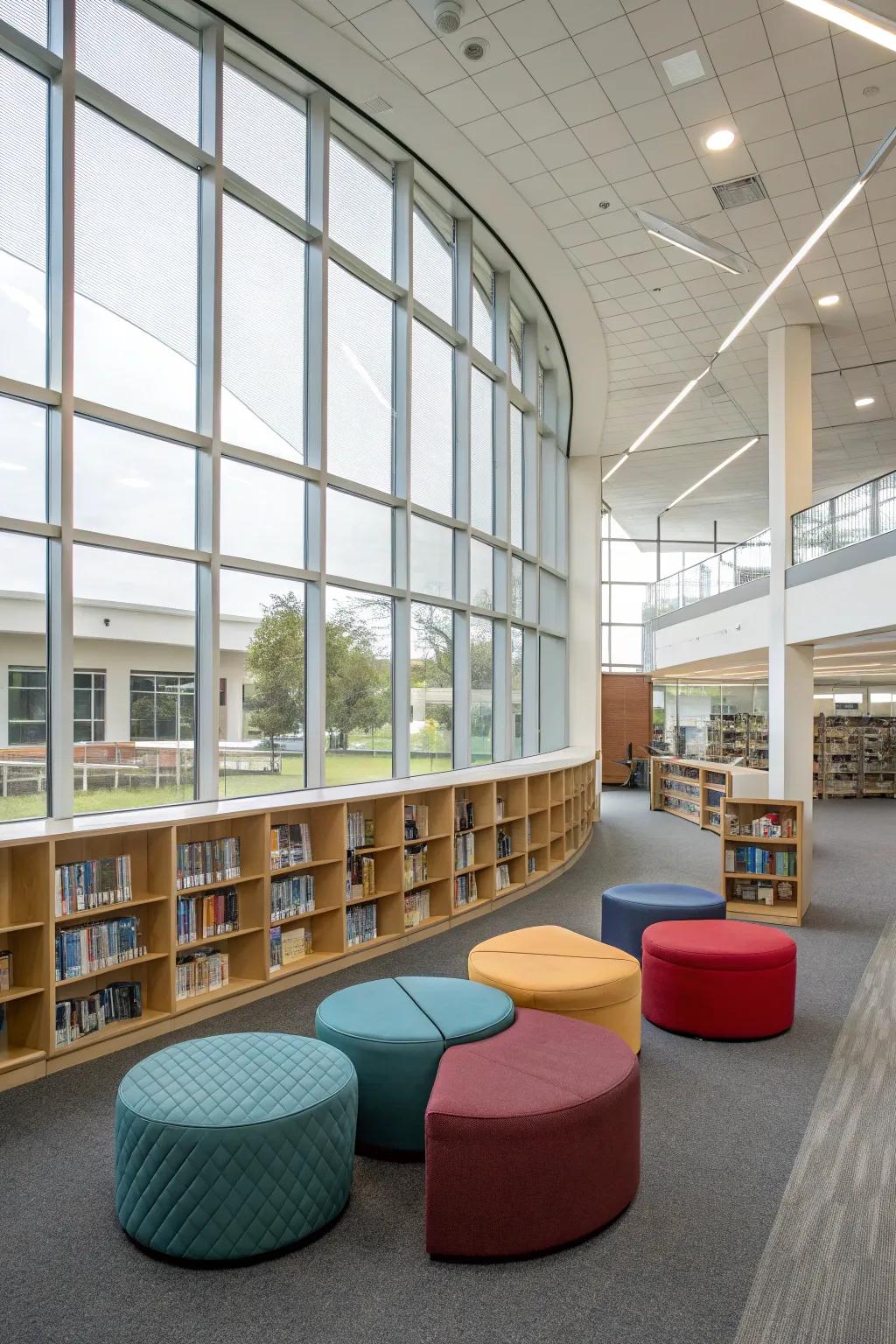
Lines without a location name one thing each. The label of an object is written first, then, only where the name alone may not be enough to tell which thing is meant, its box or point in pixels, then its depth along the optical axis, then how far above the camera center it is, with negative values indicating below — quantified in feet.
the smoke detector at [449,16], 18.72 +15.10
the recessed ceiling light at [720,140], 23.21 +15.25
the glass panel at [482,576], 31.14 +4.54
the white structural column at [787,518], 31.60 +7.13
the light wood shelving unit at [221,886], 13.29 -4.01
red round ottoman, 14.93 -5.06
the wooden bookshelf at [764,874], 24.11 -4.81
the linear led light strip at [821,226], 22.52 +14.49
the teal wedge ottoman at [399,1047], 10.66 -4.40
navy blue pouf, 18.08 -4.50
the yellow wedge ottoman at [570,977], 12.69 -4.26
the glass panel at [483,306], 31.35 +14.62
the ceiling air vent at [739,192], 25.36 +15.20
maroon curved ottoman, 8.73 -4.79
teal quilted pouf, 8.66 -4.77
